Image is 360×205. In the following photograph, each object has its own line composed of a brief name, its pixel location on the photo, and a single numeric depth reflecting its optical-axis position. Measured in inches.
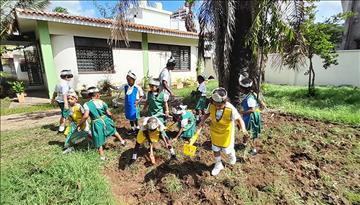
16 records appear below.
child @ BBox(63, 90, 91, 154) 162.7
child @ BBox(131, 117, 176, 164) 134.5
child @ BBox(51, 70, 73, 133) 192.2
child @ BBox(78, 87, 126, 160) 147.4
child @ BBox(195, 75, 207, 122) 204.7
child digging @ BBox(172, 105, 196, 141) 159.3
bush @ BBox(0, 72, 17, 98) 412.7
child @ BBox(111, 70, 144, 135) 170.4
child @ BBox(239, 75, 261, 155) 143.9
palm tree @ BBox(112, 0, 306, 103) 193.3
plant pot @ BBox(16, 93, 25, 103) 367.6
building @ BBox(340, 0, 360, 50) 548.4
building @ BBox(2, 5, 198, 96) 348.8
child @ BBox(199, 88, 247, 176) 119.3
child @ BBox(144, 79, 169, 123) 164.7
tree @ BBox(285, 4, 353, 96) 303.3
